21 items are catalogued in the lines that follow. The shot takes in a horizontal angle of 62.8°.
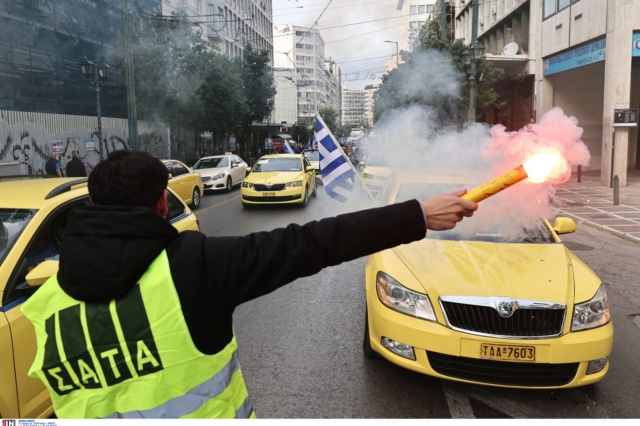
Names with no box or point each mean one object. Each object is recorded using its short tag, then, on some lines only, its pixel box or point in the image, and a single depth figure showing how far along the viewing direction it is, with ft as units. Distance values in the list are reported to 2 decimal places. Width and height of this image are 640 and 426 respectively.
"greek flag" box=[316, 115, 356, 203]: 32.37
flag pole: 31.57
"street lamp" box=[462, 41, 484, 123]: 57.21
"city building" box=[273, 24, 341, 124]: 375.45
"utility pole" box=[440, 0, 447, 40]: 65.31
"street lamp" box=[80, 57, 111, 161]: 55.98
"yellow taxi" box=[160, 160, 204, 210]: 45.97
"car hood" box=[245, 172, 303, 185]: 47.38
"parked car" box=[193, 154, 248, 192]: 61.52
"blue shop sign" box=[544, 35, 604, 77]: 62.54
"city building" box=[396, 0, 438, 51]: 289.86
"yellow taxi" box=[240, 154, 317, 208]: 46.83
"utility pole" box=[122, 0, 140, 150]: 57.93
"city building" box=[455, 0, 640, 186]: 58.80
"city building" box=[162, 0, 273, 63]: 134.50
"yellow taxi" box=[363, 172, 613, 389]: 11.57
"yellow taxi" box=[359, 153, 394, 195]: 44.60
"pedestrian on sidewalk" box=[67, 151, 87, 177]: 43.42
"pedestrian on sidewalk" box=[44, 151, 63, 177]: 45.27
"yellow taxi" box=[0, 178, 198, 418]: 8.86
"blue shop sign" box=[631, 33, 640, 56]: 58.80
